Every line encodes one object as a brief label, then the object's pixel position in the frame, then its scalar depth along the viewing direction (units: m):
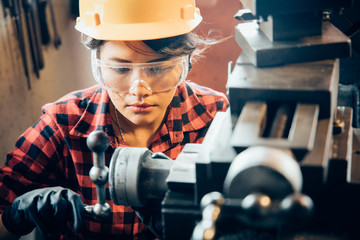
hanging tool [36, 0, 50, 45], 3.76
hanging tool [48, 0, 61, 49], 3.94
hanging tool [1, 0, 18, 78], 3.14
